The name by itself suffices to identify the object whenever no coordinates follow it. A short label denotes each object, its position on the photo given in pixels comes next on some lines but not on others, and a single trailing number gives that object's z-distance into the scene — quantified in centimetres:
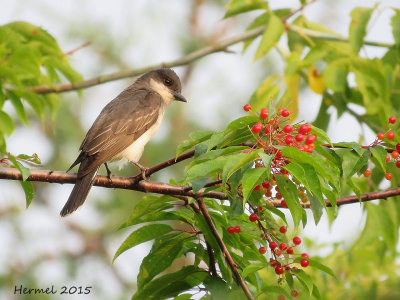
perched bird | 918
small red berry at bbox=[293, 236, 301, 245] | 658
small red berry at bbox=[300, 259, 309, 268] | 603
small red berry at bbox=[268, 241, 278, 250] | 618
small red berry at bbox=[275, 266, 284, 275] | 605
